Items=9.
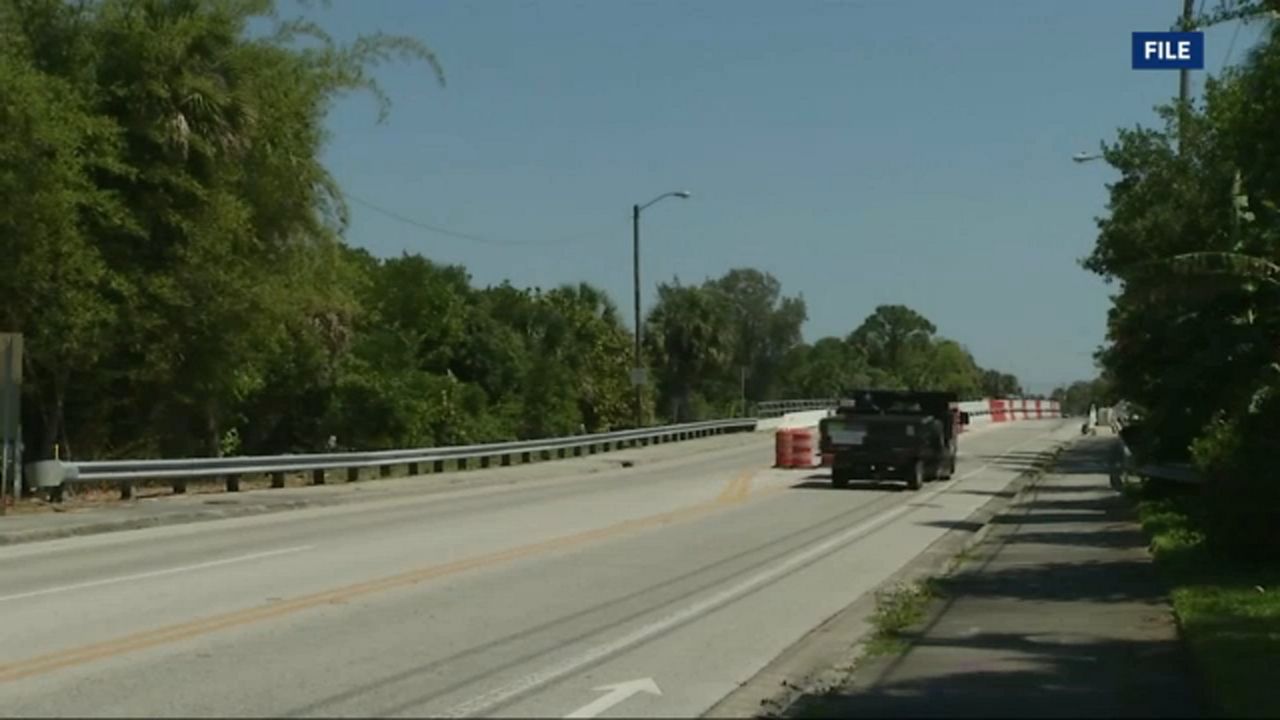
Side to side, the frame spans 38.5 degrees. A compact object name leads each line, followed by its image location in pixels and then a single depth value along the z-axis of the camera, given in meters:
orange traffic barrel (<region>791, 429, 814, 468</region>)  47.90
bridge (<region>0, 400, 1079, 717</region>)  11.68
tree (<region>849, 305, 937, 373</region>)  153.25
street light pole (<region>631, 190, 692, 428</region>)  62.81
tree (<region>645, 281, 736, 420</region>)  88.56
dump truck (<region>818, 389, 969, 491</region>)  37.56
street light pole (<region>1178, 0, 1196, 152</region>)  34.59
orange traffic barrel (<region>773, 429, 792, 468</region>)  47.75
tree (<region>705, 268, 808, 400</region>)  116.31
